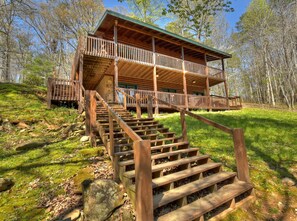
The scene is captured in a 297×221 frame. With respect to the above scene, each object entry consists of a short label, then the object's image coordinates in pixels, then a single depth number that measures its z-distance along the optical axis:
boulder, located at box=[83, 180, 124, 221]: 2.36
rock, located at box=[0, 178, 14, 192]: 3.15
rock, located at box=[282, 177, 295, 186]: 3.48
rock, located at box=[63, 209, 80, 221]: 2.40
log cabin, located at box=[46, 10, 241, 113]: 10.55
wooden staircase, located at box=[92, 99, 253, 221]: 2.52
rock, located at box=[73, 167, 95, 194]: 2.99
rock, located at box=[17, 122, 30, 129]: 7.02
